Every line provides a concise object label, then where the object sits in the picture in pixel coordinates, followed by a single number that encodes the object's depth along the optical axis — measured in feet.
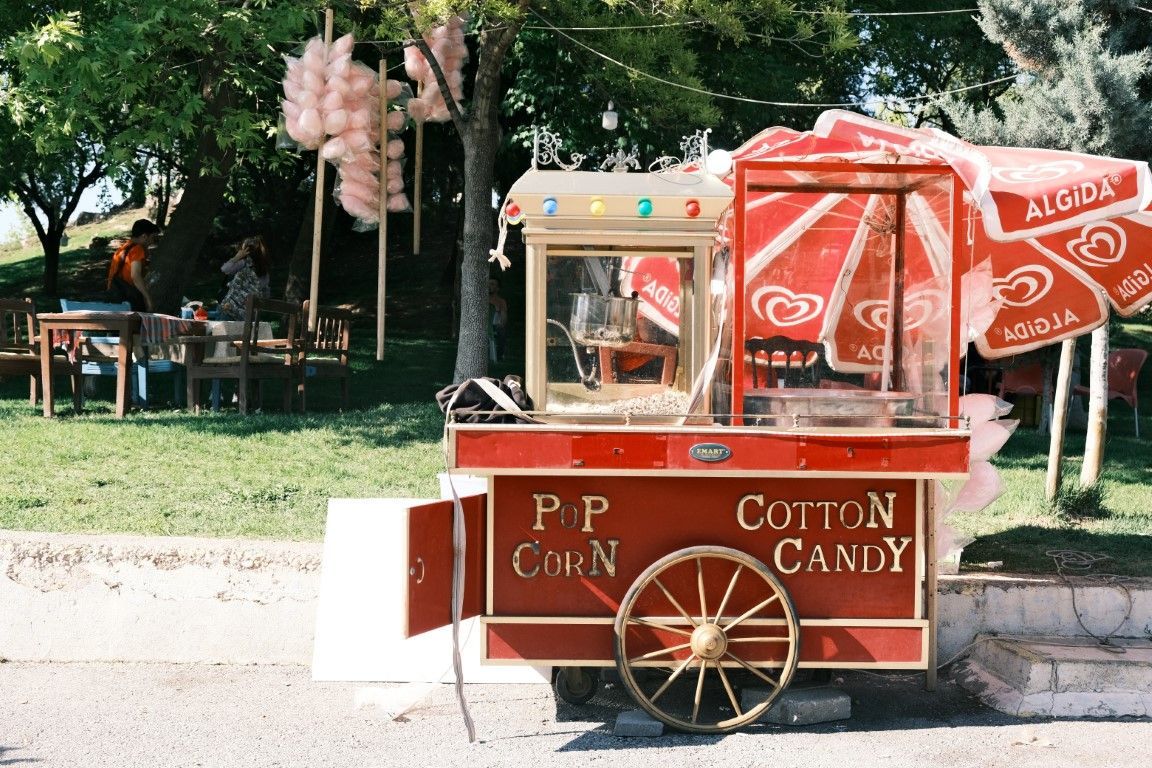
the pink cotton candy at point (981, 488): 18.49
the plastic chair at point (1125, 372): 48.26
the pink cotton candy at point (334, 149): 21.40
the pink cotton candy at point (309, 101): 21.35
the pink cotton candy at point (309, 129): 21.38
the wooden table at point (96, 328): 32.32
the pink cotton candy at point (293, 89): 21.70
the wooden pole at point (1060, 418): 24.00
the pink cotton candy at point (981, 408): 18.19
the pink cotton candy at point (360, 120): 21.47
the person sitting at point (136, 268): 41.16
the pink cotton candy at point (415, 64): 25.05
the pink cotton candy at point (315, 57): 21.35
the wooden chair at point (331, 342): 37.42
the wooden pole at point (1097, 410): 25.02
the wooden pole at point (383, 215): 20.97
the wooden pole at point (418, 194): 22.51
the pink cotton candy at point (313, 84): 21.36
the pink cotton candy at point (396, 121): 22.52
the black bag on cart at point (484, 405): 14.56
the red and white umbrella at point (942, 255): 16.06
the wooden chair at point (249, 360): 34.12
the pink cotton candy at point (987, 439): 17.99
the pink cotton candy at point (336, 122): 21.22
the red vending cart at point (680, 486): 14.56
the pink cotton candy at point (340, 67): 21.25
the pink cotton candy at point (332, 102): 21.20
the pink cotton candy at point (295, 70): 21.77
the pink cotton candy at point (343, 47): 21.62
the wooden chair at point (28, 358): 33.76
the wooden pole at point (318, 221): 20.05
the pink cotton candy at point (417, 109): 23.88
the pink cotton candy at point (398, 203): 23.38
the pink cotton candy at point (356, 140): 21.56
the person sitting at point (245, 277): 41.57
